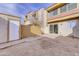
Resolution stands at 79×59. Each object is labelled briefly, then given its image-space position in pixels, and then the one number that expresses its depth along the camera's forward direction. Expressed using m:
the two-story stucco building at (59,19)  3.72
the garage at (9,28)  2.81
